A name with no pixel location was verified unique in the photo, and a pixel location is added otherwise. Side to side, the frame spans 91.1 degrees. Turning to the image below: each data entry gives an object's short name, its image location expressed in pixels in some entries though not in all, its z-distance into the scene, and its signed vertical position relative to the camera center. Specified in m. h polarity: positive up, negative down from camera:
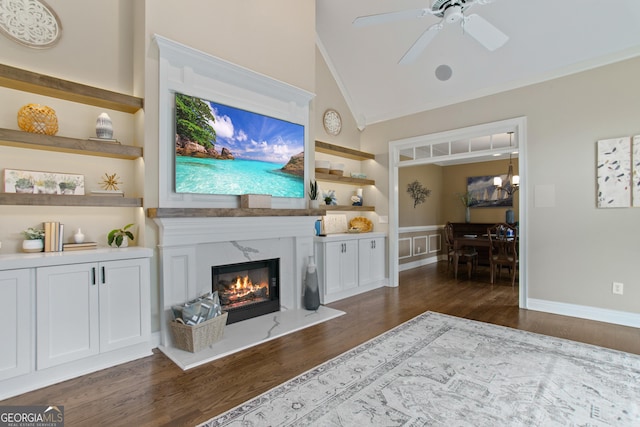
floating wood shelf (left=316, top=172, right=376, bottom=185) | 4.74 +0.57
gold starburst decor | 2.95 +0.31
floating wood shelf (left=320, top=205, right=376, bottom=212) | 4.91 +0.10
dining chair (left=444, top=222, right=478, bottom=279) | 6.16 -0.80
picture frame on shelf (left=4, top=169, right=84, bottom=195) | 2.51 +0.28
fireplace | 3.46 -0.85
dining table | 5.73 -0.54
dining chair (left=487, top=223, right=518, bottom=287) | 5.32 -0.61
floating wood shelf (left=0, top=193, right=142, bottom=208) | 2.36 +0.12
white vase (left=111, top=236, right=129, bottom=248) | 2.90 -0.26
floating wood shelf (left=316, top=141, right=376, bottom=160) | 4.84 +1.03
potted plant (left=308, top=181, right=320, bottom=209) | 4.17 +0.24
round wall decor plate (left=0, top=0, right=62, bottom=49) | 2.50 +1.60
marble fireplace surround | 2.91 -0.49
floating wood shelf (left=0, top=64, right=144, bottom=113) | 2.39 +1.04
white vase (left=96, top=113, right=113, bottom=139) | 2.79 +0.79
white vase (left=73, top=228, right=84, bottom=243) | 2.74 -0.19
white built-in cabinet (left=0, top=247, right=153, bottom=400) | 2.17 -0.76
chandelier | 7.22 +0.71
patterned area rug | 1.90 -1.23
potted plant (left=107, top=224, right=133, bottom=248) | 2.85 -0.20
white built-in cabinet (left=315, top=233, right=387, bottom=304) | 4.42 -0.76
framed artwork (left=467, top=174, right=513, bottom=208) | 7.75 +0.50
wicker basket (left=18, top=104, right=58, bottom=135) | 2.49 +0.77
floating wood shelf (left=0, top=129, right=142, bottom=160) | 2.37 +0.58
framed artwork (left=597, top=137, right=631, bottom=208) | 3.46 +0.45
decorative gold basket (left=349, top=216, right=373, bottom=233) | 5.50 -0.18
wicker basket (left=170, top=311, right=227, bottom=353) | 2.74 -1.07
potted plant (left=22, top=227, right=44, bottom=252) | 2.51 -0.20
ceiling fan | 2.24 +1.47
